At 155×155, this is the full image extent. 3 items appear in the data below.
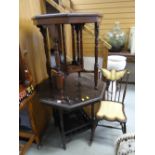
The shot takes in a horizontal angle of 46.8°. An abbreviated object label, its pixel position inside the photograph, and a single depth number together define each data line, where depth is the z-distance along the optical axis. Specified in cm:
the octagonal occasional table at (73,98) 169
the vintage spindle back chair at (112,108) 194
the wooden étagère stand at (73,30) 149
